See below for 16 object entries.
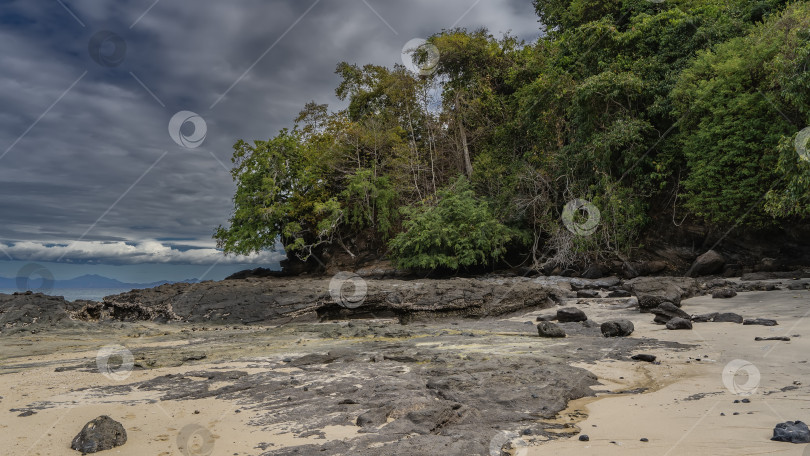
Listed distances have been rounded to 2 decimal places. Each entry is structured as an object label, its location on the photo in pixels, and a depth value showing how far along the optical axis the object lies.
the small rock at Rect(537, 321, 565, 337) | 7.56
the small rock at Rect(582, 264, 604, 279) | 18.16
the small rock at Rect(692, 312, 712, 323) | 7.88
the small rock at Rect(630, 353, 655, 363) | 5.23
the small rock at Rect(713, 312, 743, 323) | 7.56
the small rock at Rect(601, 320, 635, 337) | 7.25
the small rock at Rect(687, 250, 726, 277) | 15.60
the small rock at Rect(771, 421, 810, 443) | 2.66
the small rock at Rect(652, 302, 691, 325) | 8.07
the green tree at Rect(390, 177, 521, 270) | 20.28
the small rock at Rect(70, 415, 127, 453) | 3.10
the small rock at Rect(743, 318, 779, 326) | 6.96
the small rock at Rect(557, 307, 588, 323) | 9.05
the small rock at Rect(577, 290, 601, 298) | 13.37
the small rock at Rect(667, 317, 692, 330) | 7.32
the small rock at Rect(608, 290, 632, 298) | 13.04
